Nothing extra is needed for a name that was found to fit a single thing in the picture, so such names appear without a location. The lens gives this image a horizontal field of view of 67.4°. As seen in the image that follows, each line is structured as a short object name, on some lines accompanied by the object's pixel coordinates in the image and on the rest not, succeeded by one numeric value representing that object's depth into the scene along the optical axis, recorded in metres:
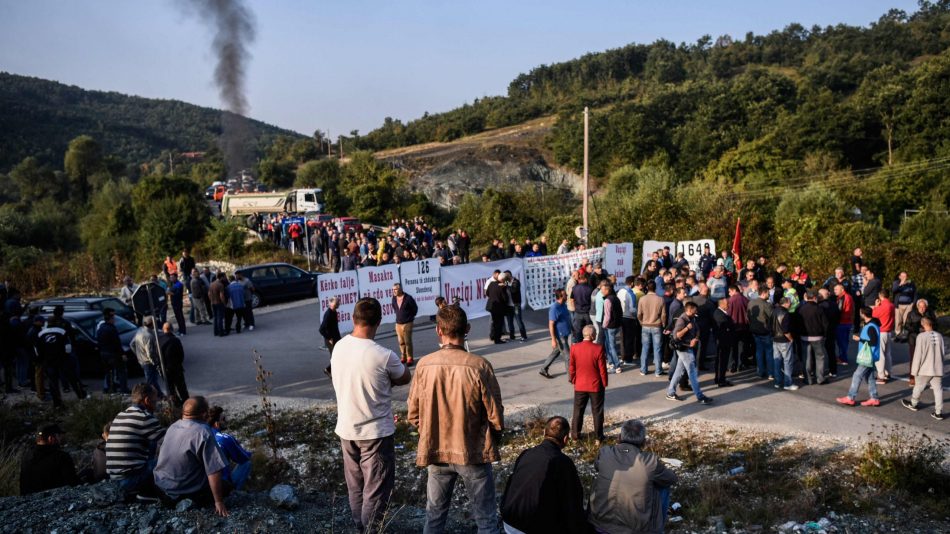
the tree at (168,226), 34.28
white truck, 46.41
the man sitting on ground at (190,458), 6.05
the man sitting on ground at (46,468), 7.27
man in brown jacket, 5.00
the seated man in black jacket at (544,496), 4.89
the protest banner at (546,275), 19.44
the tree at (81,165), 73.88
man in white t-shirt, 5.28
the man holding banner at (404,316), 14.06
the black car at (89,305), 16.78
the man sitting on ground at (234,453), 7.26
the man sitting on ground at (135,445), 6.61
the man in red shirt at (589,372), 9.51
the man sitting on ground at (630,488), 5.35
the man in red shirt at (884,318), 12.02
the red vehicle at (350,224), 30.59
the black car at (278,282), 22.79
